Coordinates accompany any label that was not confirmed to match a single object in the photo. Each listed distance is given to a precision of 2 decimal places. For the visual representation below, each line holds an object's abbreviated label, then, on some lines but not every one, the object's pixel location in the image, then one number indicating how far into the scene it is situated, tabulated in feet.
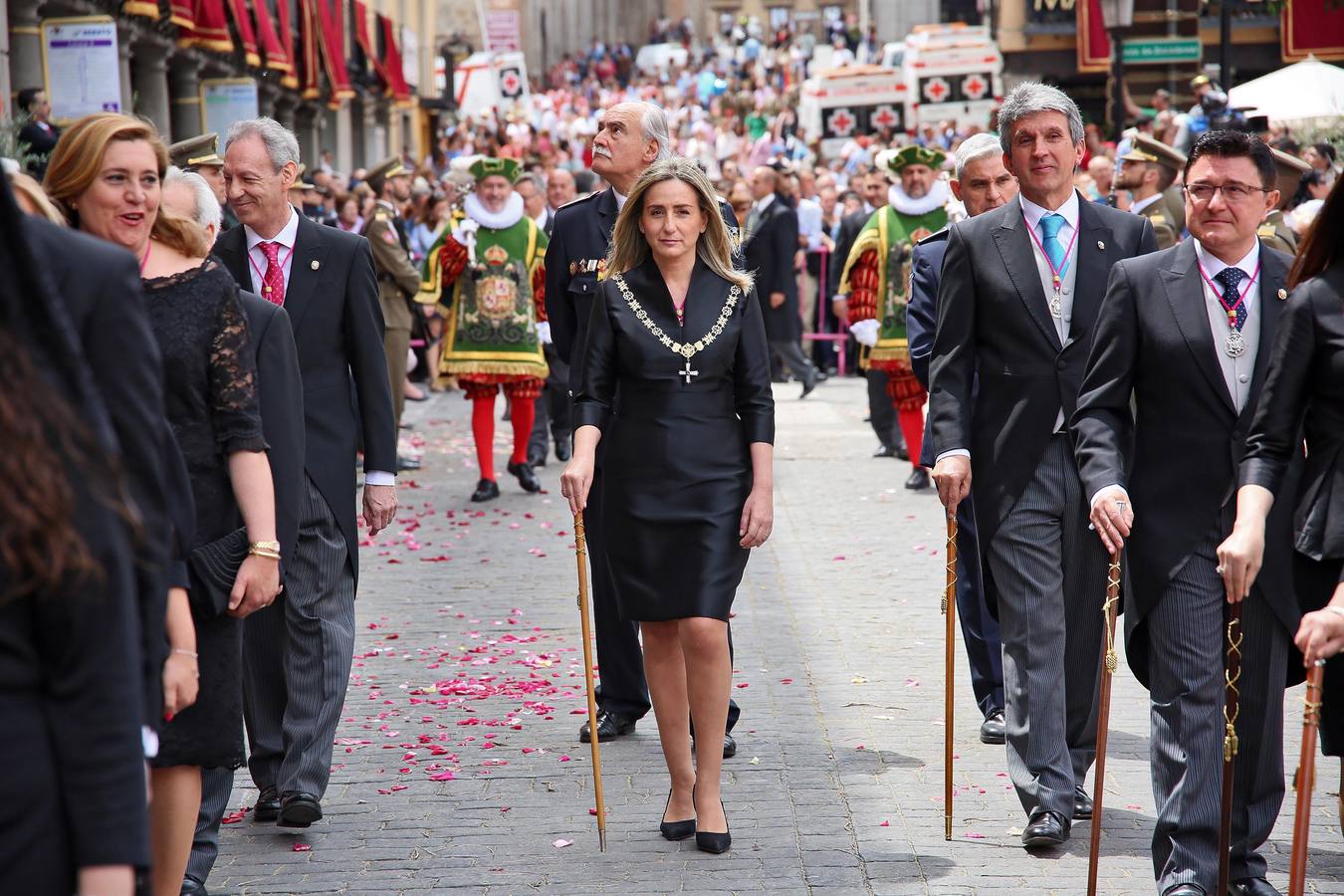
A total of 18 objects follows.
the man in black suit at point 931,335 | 44.11
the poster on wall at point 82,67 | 115.14
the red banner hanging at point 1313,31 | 195.93
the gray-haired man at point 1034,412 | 35.99
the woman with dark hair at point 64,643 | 14.66
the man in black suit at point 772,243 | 114.42
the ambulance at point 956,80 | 213.05
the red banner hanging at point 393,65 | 276.62
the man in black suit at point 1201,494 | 31.32
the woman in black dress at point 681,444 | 35.32
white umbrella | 134.82
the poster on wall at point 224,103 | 180.14
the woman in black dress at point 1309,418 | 28.66
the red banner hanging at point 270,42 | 184.42
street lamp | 128.57
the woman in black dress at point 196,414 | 26.43
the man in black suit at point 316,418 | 37.32
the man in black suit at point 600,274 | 42.70
